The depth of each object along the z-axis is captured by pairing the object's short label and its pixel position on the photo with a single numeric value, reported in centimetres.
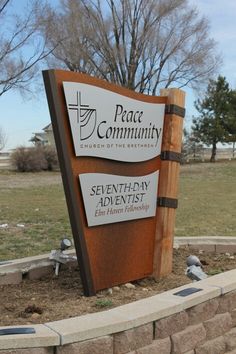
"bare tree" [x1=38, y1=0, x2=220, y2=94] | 3089
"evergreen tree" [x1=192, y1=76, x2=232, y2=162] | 4064
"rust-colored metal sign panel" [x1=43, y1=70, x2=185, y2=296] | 400
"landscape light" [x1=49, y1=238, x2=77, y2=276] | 485
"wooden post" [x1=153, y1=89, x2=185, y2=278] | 494
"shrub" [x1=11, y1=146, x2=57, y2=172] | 2812
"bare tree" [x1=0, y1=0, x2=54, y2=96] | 2478
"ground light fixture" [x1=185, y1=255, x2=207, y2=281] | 454
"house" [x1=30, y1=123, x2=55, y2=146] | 6370
